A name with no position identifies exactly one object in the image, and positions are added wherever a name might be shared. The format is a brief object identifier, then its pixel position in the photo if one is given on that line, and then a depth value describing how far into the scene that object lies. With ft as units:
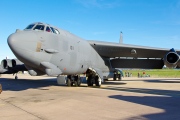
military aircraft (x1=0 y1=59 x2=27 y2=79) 83.06
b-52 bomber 31.30
